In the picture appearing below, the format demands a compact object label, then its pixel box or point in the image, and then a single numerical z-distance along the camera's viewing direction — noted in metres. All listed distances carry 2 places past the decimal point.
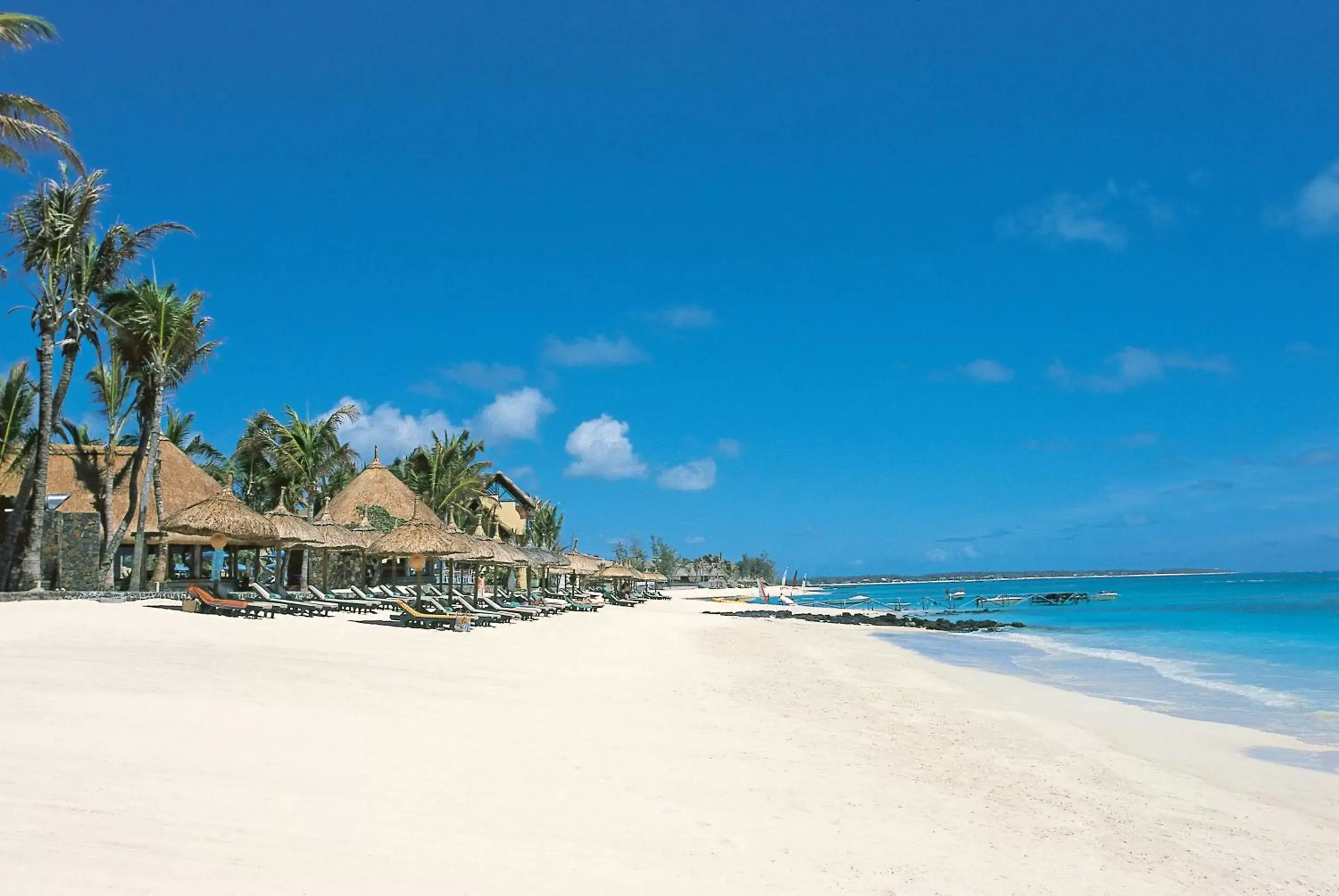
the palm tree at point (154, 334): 20.81
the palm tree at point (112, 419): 22.00
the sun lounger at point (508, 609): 23.33
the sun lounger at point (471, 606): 21.13
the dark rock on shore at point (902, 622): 37.69
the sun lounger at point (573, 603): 32.62
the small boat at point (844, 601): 69.75
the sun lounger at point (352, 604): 20.16
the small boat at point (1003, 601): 69.31
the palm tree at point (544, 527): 54.22
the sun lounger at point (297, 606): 17.06
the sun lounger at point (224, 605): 15.95
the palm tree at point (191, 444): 31.69
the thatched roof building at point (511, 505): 53.38
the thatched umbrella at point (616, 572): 43.34
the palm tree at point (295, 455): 30.61
